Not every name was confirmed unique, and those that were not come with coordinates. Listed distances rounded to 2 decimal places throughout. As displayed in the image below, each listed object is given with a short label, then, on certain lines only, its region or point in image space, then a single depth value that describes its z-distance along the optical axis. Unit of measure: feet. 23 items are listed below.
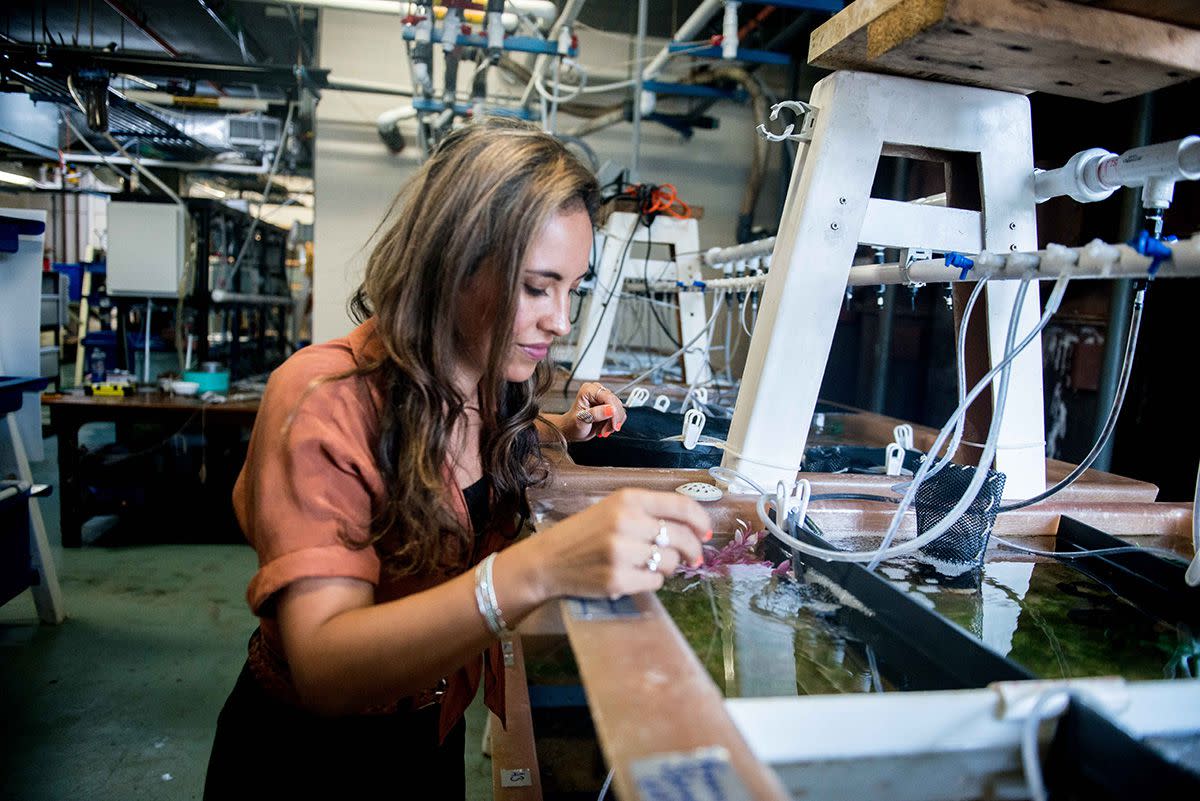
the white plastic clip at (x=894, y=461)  4.06
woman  2.11
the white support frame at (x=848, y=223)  3.40
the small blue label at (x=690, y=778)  1.21
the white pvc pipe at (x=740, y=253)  5.74
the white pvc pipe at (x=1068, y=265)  2.16
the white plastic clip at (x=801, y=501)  3.07
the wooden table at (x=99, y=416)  10.21
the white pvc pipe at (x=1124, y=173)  2.54
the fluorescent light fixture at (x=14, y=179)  21.71
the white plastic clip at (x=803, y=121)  3.47
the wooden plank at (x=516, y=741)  4.25
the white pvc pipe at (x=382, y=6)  10.11
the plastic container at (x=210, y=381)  12.12
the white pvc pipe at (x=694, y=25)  9.74
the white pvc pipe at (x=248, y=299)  14.10
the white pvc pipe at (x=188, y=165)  17.70
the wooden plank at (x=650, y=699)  1.30
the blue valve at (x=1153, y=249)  2.14
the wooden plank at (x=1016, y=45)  2.65
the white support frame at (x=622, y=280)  8.80
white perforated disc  3.30
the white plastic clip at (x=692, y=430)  4.49
